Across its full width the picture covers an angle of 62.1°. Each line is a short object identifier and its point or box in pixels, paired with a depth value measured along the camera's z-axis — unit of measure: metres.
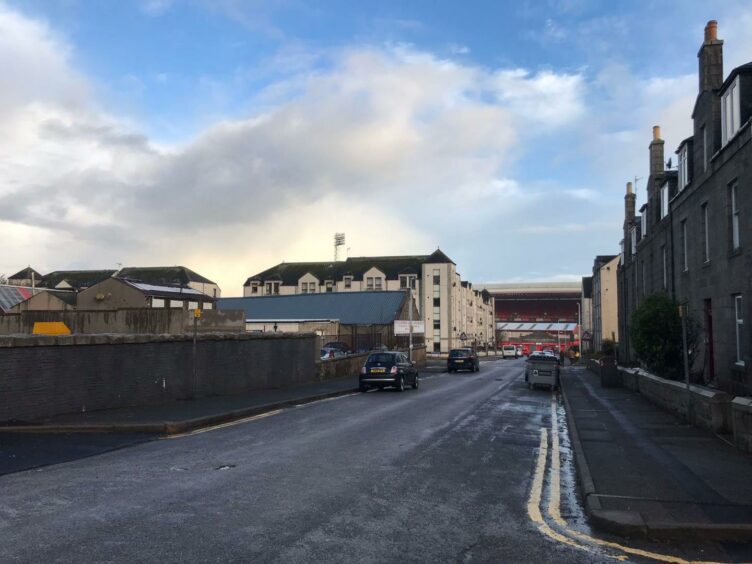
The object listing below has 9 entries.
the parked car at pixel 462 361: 42.94
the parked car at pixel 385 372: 24.55
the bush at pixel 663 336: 18.59
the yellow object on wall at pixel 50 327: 30.05
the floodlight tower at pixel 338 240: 111.94
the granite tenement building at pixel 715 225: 15.95
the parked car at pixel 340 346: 42.09
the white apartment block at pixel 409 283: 89.88
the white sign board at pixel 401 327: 43.09
